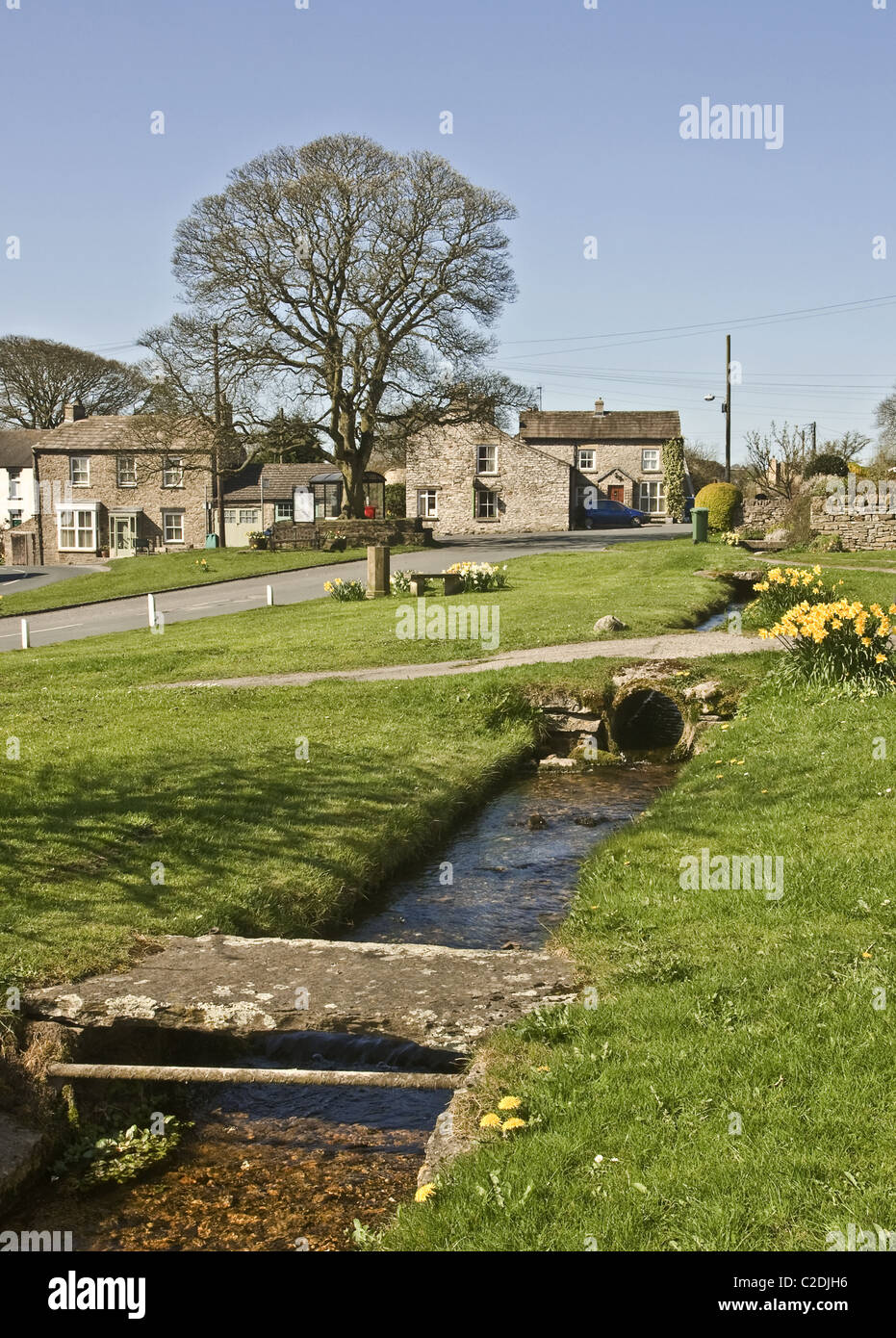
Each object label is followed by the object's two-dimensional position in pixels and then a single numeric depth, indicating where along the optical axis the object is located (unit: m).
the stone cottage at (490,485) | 61.00
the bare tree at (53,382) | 91.31
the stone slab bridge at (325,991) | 6.50
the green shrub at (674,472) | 69.62
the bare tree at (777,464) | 60.78
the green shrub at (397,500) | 68.31
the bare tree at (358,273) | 46.66
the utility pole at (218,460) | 46.34
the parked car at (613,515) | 65.12
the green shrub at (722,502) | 45.59
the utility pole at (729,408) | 58.78
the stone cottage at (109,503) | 65.44
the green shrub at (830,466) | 47.84
